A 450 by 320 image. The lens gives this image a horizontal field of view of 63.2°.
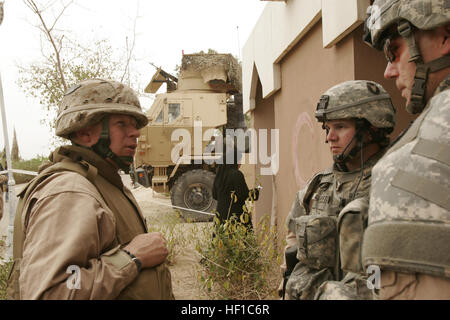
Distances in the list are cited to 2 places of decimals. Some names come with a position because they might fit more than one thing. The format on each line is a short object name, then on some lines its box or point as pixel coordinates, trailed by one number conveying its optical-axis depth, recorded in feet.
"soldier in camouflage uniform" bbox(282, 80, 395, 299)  6.12
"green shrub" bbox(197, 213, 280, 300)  12.19
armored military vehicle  30.29
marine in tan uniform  3.91
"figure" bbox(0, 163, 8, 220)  9.39
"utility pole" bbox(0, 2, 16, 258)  15.53
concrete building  8.89
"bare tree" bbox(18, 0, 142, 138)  18.34
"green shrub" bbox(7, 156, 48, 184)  64.54
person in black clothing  15.05
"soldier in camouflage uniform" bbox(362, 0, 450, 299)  2.65
